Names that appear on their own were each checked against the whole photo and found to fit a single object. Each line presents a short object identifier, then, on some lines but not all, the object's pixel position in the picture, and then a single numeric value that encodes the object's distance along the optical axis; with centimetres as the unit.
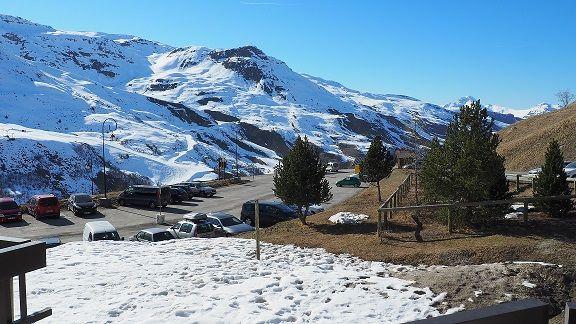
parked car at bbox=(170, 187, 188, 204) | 4360
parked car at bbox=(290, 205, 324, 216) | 3105
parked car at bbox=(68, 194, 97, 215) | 3638
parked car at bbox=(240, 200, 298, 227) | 2720
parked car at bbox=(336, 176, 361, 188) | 5384
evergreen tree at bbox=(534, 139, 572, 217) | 1722
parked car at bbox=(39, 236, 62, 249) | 2002
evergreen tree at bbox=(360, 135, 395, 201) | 3039
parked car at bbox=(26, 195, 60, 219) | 3475
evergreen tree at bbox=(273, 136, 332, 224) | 2077
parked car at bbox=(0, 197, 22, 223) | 3278
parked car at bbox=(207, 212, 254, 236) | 2312
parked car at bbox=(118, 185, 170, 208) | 4012
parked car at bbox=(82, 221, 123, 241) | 2180
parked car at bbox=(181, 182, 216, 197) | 4804
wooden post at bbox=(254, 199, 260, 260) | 1448
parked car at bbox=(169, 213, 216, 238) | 2184
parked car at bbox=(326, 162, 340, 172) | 8261
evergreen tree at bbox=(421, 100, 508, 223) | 1587
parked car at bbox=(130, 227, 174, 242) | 2117
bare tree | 12759
